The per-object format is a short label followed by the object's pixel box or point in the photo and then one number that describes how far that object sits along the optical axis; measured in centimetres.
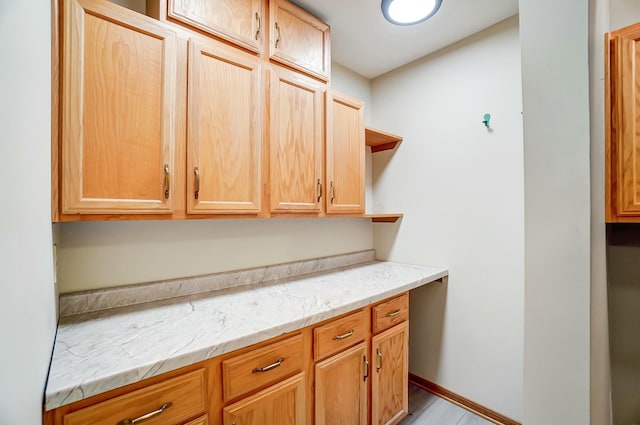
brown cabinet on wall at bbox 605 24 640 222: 102
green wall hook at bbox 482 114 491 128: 181
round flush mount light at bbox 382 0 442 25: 155
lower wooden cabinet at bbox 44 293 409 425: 80
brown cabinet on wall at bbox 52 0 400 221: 96
